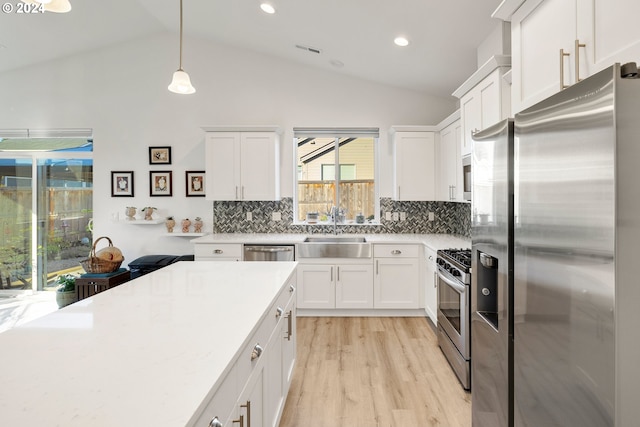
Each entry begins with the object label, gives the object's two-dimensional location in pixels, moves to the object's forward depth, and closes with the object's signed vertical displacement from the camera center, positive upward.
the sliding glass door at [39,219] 4.90 -0.08
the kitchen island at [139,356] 0.75 -0.41
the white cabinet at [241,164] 4.20 +0.59
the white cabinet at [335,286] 3.92 -0.83
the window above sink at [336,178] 4.73 +0.47
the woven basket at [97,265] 3.53 -0.53
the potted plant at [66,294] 3.79 -0.88
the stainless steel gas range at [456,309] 2.42 -0.74
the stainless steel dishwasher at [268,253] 3.90 -0.45
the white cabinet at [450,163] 3.48 +0.54
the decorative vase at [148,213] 4.62 +0.00
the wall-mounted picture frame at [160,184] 4.67 +0.39
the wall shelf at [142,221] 4.55 -0.11
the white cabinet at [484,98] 2.33 +0.85
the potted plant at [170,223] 4.61 -0.13
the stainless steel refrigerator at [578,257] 0.91 -0.14
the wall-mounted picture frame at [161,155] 4.65 +0.78
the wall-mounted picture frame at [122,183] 4.68 +0.40
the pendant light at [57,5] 1.58 +0.95
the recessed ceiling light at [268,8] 3.25 +1.94
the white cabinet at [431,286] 3.41 -0.76
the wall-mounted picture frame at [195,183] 4.65 +0.40
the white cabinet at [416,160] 4.18 +0.64
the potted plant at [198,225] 4.62 -0.16
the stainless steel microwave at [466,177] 3.05 +0.32
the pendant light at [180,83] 2.50 +0.94
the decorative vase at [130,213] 4.61 +0.00
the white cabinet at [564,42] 1.08 +0.63
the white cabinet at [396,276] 3.89 -0.71
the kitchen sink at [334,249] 3.90 -0.41
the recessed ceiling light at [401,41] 3.19 +1.60
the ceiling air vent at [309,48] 3.95 +1.88
